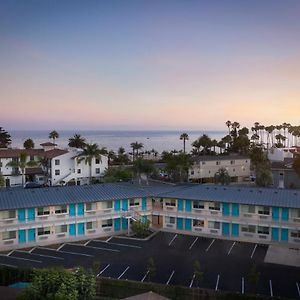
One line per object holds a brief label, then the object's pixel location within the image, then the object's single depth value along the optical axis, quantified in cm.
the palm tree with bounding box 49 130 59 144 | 10862
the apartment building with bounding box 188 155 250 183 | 7269
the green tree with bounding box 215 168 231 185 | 6151
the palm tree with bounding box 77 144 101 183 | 6719
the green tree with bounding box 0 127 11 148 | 10622
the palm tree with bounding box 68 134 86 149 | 9519
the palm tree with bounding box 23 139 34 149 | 10069
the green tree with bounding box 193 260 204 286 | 2760
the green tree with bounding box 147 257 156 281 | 2863
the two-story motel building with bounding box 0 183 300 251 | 3700
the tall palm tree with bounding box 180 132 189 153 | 10998
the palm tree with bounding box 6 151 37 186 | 6681
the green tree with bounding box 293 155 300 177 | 6081
